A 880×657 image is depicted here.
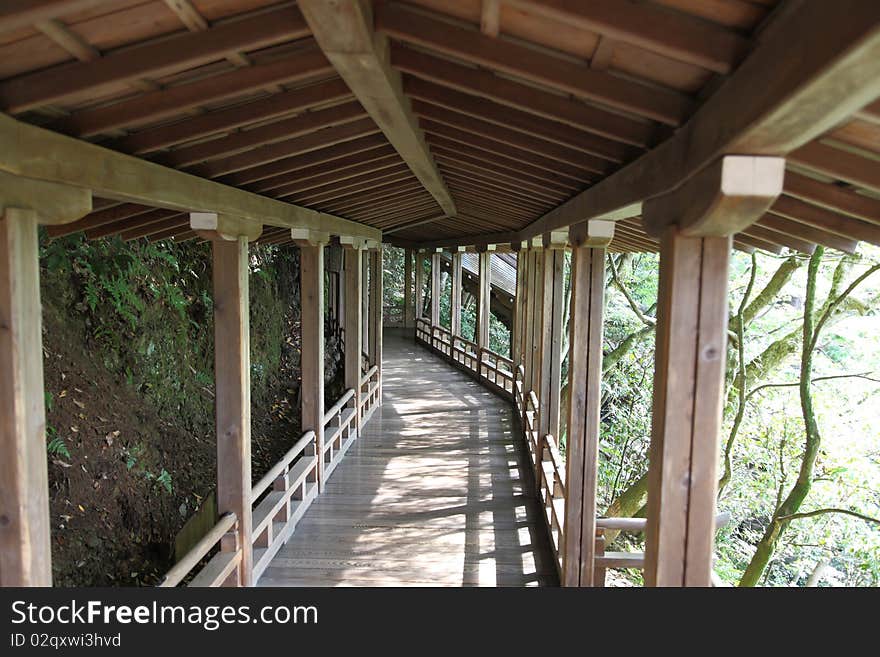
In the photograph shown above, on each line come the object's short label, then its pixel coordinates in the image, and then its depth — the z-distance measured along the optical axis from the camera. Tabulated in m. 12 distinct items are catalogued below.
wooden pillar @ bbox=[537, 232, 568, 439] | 7.07
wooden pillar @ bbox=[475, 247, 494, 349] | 13.58
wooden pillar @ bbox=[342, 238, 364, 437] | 9.25
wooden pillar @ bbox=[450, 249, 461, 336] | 15.48
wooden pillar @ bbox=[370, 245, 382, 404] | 11.76
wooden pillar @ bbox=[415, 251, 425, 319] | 19.40
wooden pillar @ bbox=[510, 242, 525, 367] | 11.43
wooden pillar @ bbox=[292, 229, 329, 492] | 6.52
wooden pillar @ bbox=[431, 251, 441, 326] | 17.23
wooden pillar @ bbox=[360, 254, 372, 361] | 10.15
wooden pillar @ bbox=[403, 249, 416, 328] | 20.72
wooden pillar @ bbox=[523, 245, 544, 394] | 8.23
